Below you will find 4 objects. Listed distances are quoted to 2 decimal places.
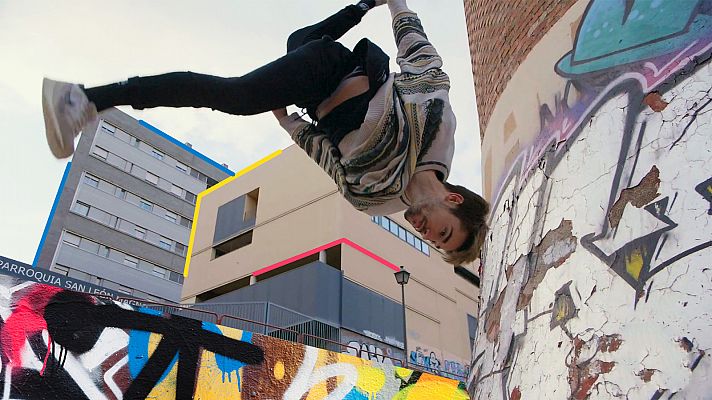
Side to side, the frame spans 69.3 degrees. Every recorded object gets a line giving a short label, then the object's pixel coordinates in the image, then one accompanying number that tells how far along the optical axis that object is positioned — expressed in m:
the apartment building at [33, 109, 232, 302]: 29.38
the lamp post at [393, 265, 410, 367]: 13.52
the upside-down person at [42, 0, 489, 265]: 2.04
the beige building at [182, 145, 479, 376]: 19.00
